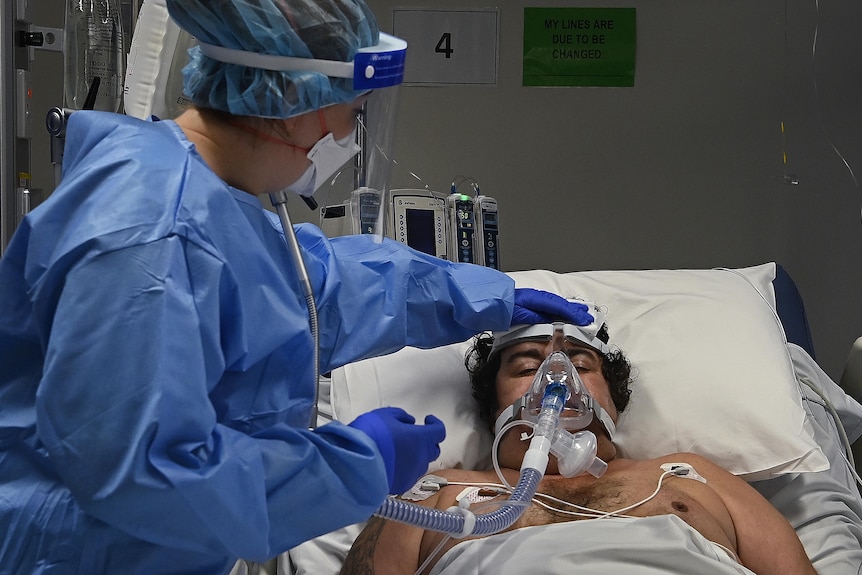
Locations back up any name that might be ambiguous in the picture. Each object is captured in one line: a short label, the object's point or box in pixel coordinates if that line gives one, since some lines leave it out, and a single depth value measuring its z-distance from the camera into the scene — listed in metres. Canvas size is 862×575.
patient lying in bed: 1.56
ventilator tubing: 1.27
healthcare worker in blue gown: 1.01
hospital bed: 2.00
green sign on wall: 3.03
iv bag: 2.15
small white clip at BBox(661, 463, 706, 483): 1.90
